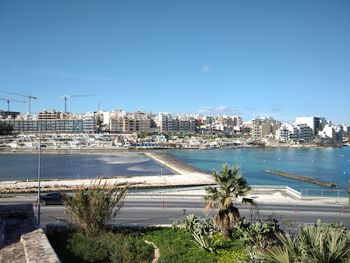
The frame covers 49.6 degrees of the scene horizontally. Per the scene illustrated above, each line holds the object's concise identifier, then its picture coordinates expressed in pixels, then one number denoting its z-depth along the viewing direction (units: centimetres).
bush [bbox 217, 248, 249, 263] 1131
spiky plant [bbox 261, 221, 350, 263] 668
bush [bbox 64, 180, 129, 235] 1338
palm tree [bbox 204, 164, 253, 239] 1379
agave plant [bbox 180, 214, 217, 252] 1256
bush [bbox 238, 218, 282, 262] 1207
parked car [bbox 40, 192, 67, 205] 2302
